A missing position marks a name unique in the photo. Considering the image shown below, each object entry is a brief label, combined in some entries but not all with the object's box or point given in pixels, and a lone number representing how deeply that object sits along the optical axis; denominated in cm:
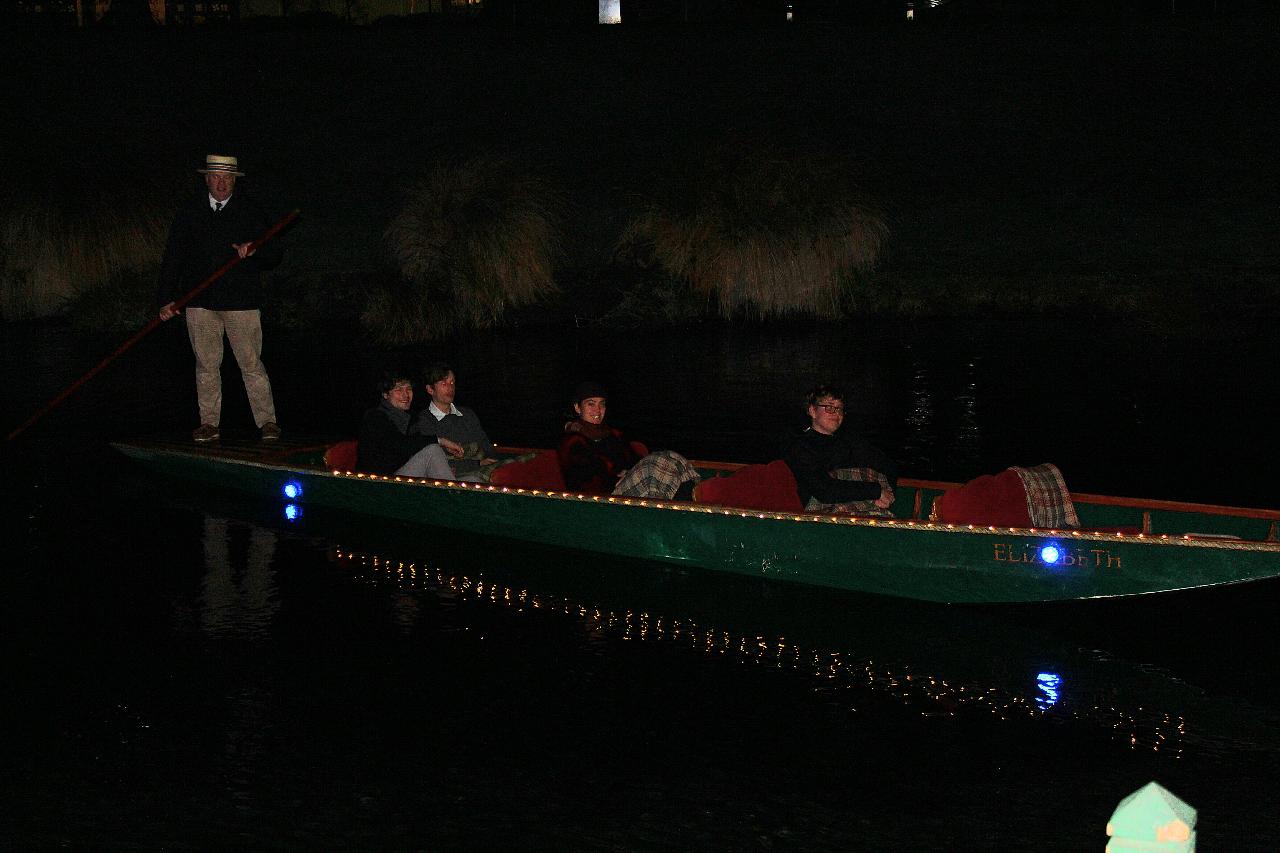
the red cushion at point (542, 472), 1005
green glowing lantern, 346
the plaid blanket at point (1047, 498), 836
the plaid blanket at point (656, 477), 944
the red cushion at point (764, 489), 908
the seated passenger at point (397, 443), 1028
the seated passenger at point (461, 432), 1054
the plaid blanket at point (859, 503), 884
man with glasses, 882
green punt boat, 773
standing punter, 1227
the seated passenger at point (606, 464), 944
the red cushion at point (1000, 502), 835
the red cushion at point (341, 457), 1110
